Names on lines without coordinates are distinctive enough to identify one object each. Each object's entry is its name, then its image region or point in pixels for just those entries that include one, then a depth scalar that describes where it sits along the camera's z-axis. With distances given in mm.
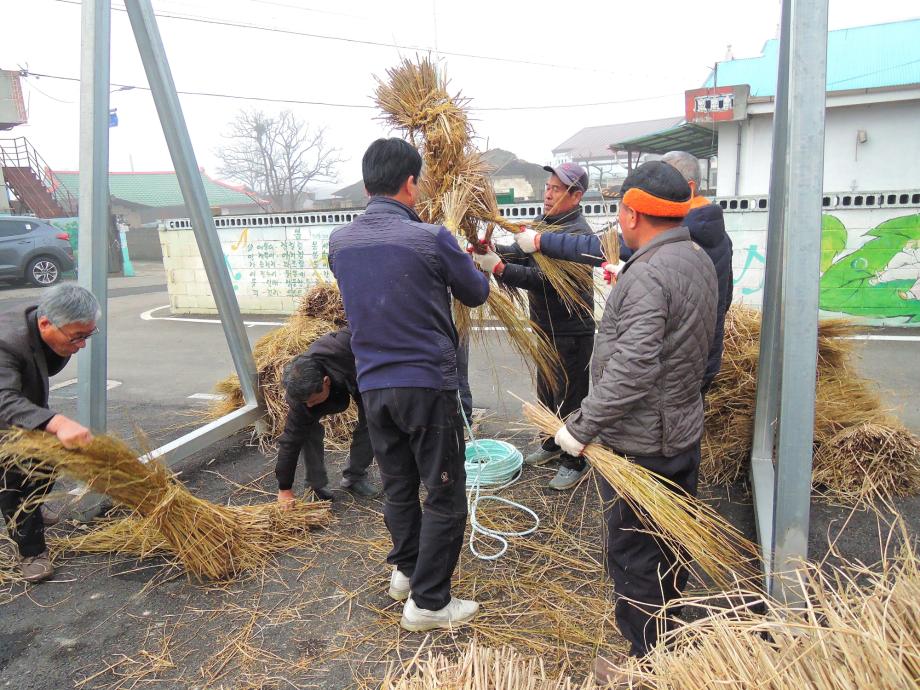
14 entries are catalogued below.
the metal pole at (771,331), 2541
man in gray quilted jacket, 1831
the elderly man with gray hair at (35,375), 2475
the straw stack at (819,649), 946
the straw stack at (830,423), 3248
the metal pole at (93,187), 3168
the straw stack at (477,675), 1216
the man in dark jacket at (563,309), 3408
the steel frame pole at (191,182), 3723
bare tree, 32844
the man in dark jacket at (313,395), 2916
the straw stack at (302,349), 4488
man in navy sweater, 2176
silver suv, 13593
